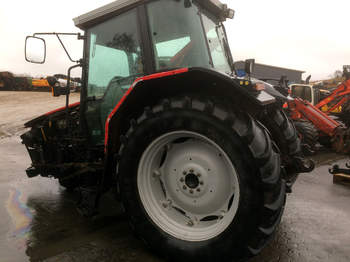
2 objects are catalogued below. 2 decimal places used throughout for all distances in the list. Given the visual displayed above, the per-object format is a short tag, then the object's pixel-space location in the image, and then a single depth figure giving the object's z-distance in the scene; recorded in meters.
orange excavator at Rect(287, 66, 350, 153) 6.22
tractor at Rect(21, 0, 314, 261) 1.81
